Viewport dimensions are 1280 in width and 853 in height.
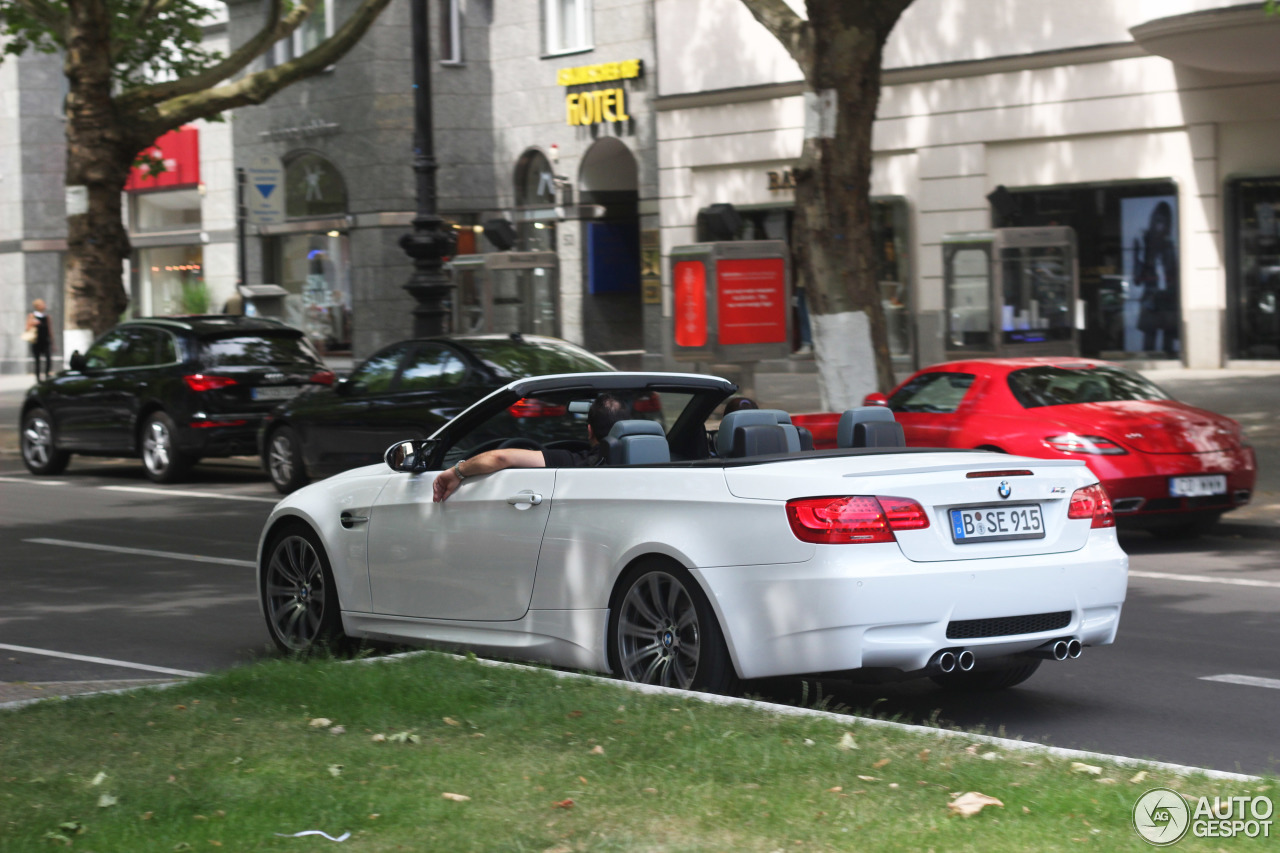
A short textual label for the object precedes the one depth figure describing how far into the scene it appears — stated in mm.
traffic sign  27453
